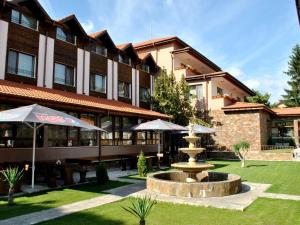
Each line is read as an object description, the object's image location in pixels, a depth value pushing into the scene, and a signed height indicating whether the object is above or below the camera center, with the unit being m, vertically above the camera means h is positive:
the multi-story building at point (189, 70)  29.80 +7.46
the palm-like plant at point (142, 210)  5.60 -1.30
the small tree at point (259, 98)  41.84 +6.23
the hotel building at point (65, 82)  15.73 +4.13
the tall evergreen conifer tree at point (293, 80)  51.62 +10.89
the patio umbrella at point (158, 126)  18.98 +1.06
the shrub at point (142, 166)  16.02 -1.27
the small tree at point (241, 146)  20.83 -0.26
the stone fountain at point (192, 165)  12.16 -0.93
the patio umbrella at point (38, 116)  10.86 +1.00
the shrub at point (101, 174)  13.29 -1.40
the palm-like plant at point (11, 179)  9.44 -1.19
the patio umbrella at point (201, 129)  23.04 +1.03
